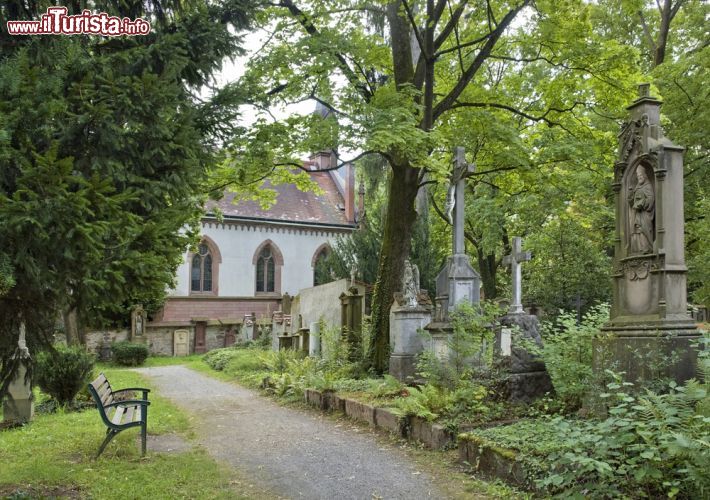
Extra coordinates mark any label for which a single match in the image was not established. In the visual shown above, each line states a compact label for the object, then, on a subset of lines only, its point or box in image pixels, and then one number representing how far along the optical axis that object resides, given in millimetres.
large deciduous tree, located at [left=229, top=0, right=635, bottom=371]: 10383
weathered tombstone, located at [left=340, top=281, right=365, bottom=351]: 13117
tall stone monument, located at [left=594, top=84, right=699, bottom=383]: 5520
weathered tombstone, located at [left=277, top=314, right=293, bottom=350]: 17045
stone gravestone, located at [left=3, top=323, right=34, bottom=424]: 8609
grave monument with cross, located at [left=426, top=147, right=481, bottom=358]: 10734
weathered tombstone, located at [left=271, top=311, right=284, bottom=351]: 19094
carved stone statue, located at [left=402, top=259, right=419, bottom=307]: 10938
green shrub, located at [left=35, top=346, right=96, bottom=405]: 9703
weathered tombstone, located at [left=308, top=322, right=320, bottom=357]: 14630
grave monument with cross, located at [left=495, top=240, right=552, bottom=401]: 6762
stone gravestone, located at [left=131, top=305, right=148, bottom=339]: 25531
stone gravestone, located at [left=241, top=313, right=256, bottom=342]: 26481
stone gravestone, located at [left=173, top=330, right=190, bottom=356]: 27377
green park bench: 6098
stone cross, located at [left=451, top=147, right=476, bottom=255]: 10867
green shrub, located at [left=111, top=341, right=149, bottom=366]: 22172
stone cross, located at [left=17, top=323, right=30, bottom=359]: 5156
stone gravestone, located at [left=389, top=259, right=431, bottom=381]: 10375
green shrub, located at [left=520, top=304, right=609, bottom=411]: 6062
